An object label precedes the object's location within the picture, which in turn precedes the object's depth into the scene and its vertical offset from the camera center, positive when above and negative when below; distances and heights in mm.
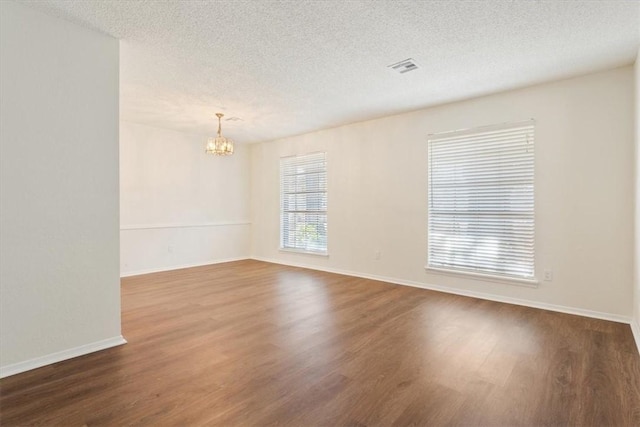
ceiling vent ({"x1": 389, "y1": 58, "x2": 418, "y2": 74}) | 3042 +1396
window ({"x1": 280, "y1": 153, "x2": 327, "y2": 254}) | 5887 +119
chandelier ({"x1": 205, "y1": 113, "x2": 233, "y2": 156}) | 4633 +915
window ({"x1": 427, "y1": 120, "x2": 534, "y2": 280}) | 3695 +105
